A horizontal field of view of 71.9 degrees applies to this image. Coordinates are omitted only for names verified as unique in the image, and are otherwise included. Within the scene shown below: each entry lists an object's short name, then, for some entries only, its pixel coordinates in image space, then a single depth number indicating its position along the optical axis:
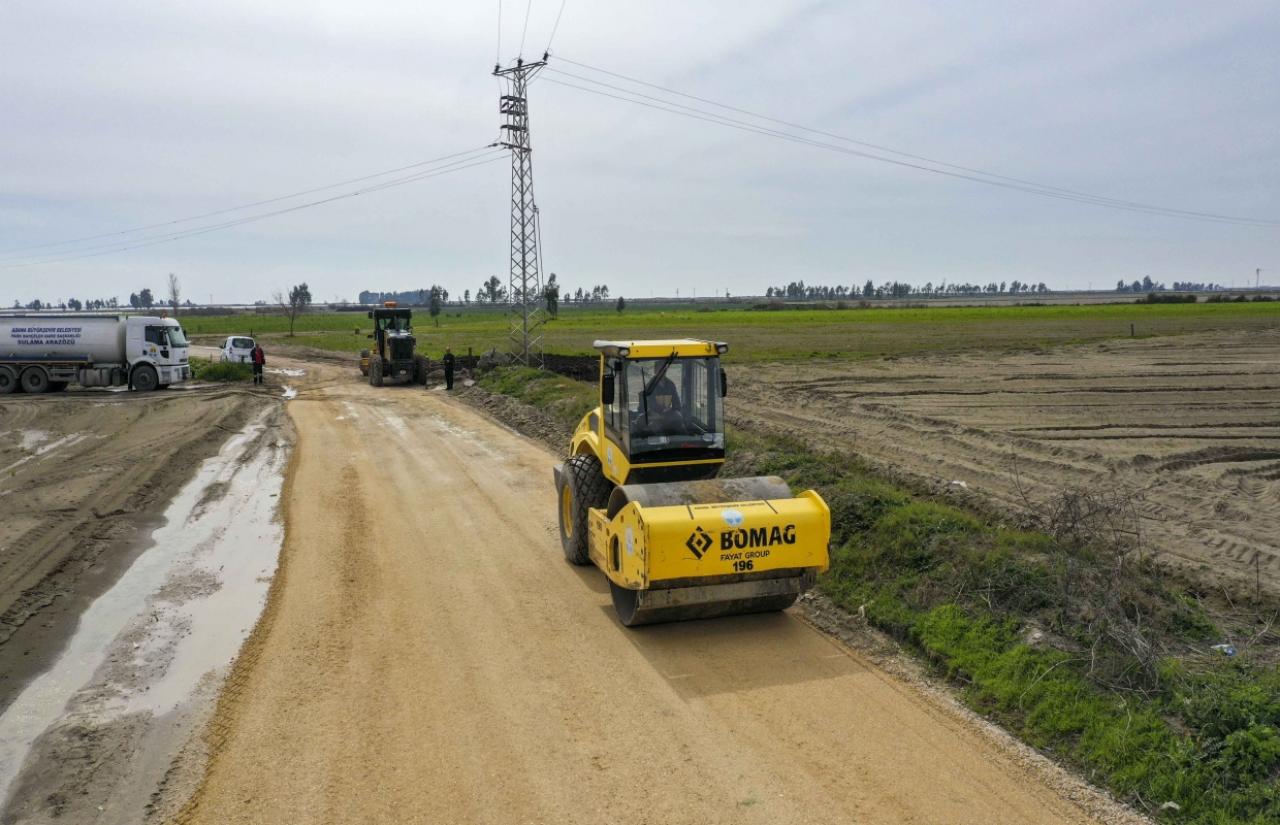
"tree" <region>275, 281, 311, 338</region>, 111.86
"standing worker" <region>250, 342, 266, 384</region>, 35.41
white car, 43.91
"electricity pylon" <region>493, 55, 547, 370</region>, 31.58
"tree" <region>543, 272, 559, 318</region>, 113.88
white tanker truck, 33.69
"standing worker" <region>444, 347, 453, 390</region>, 33.28
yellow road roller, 8.48
